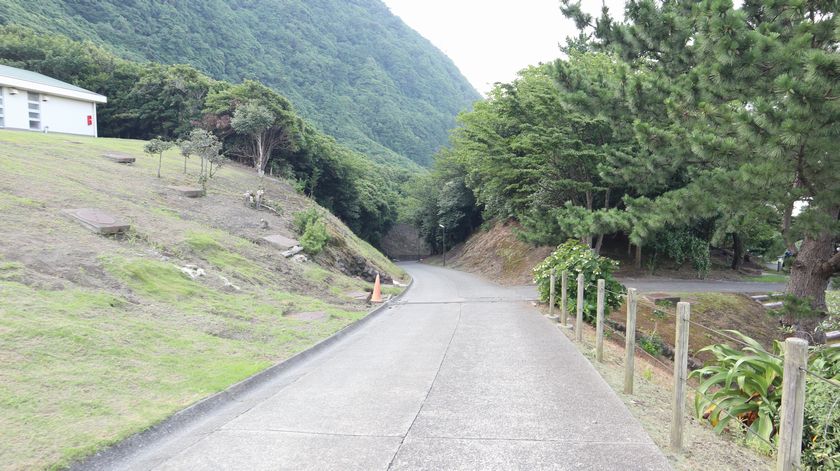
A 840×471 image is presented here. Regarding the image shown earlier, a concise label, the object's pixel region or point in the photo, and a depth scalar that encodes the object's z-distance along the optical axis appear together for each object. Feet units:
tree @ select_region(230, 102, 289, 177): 103.50
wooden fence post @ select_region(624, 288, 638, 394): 18.66
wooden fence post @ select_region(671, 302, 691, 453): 13.93
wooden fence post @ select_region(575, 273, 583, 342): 30.37
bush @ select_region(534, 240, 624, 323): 37.43
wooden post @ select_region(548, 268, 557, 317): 41.52
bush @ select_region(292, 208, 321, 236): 66.59
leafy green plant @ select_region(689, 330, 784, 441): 14.96
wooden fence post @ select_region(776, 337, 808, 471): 9.75
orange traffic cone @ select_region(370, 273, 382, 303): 50.54
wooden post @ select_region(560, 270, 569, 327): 36.97
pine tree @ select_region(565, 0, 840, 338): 23.45
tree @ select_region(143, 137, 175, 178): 69.56
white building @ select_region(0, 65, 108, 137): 106.52
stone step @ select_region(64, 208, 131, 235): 36.65
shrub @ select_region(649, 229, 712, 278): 87.35
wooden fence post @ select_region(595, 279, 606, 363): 24.30
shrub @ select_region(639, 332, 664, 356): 37.66
